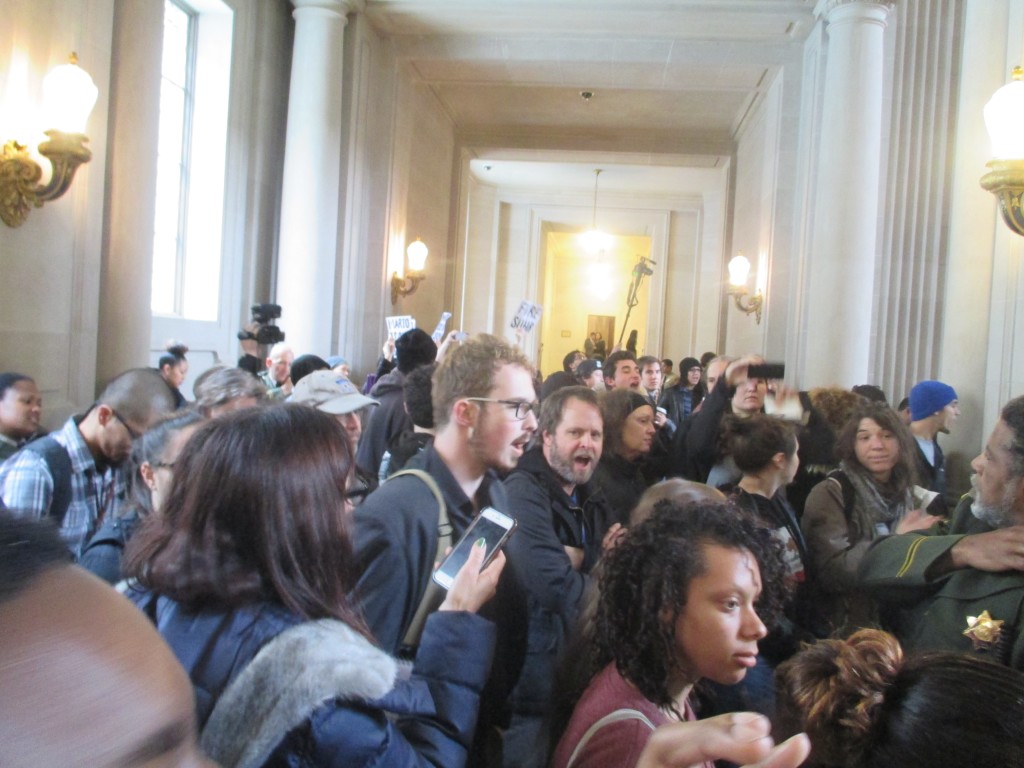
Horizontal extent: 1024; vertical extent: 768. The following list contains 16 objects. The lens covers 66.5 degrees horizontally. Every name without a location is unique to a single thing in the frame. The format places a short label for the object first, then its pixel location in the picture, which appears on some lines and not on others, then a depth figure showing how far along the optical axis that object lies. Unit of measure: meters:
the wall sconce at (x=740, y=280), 11.02
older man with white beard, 1.87
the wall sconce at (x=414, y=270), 11.16
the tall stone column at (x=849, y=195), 8.25
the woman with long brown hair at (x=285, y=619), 1.23
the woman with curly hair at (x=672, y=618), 1.67
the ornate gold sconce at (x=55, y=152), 4.68
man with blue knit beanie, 4.97
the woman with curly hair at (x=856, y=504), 2.89
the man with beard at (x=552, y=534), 2.42
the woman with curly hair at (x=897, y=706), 1.19
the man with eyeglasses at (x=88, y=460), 2.74
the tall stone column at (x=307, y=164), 9.12
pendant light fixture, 19.30
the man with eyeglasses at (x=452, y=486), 1.96
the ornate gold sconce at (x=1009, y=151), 4.60
